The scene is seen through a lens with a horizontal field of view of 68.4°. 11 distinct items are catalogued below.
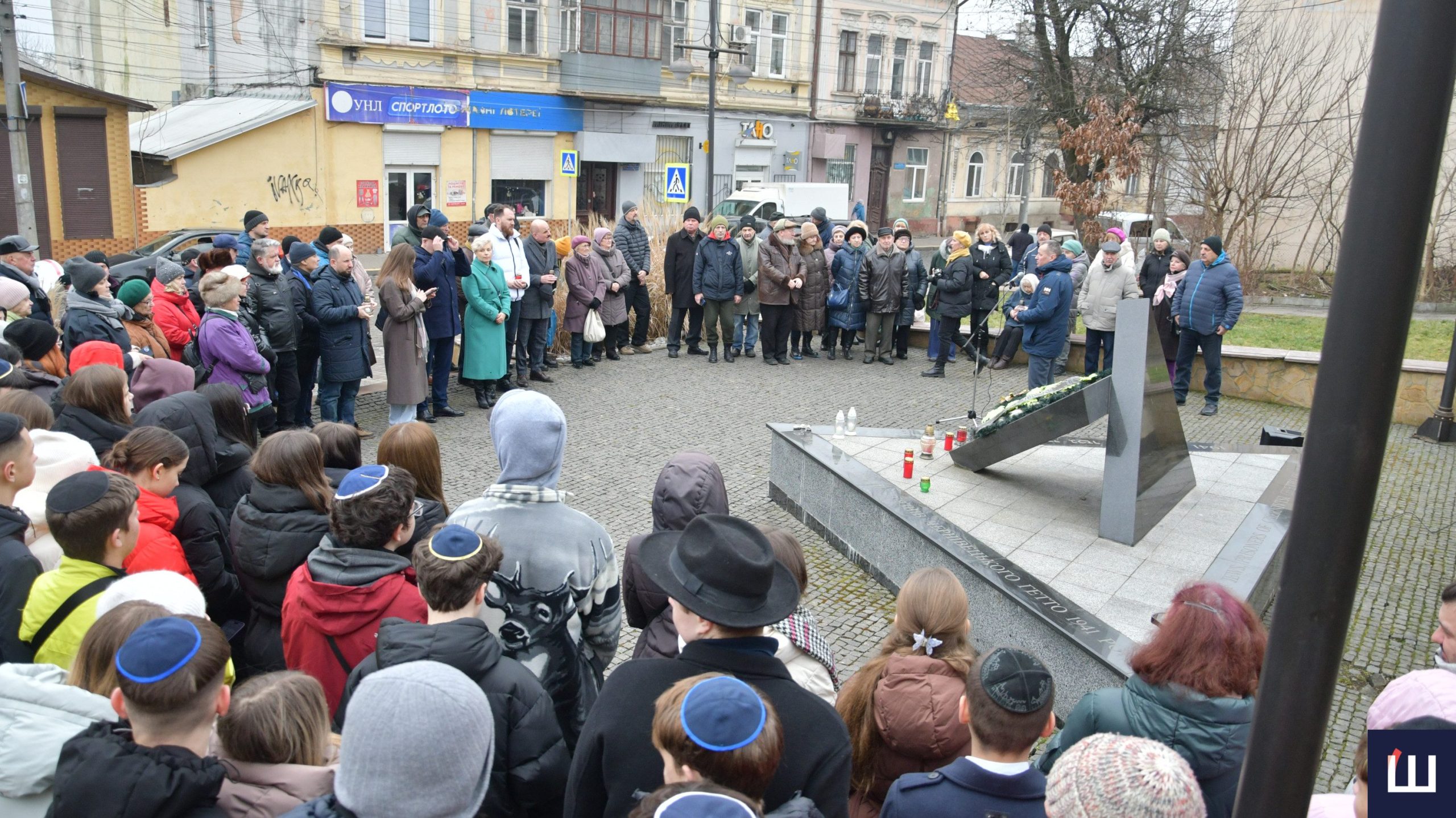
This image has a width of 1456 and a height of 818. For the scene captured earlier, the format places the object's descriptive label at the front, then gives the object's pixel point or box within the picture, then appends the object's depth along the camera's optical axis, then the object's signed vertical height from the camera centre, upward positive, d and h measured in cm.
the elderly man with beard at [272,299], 824 -109
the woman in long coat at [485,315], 1024 -140
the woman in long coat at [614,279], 1240 -119
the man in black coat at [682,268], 1326 -110
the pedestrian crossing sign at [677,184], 1656 -9
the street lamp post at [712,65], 2112 +244
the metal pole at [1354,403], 159 -28
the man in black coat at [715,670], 252 -120
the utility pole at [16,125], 1491 +22
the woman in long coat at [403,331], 902 -141
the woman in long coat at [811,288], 1315 -124
